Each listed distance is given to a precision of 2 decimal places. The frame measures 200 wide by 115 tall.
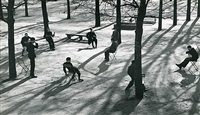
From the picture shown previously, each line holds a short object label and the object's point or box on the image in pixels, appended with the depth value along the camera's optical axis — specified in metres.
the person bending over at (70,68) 12.84
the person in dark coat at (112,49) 16.07
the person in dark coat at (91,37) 19.12
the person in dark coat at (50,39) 19.00
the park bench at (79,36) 21.45
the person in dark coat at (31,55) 13.70
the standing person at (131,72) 11.30
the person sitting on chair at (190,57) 13.92
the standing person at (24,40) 17.53
